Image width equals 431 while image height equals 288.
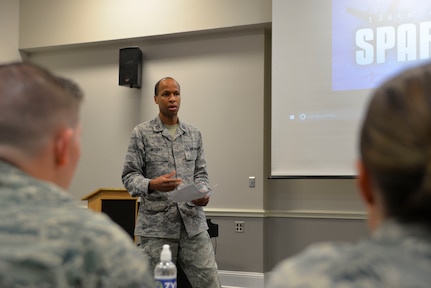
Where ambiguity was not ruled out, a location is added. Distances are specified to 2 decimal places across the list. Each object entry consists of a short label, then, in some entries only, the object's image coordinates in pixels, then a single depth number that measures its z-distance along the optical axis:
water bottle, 1.47
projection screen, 3.55
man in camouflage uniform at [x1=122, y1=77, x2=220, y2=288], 2.57
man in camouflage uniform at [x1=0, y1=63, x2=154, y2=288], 0.69
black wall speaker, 4.64
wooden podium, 4.07
